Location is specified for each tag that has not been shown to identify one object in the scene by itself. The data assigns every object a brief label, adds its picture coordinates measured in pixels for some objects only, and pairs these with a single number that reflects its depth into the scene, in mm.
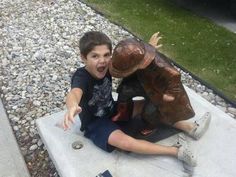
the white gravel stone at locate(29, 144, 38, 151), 1966
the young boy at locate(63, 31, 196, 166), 1581
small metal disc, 1733
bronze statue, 1516
